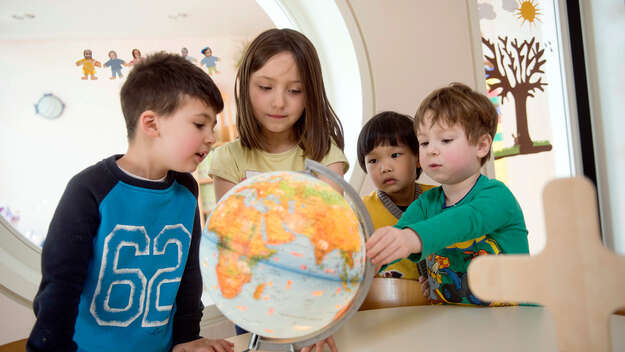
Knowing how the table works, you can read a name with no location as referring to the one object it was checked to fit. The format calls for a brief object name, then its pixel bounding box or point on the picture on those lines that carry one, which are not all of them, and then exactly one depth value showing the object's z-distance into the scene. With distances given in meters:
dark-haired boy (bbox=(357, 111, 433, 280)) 1.84
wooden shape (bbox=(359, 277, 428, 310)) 1.35
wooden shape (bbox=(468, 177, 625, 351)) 0.63
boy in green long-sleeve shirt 1.20
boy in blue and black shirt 1.08
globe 0.81
